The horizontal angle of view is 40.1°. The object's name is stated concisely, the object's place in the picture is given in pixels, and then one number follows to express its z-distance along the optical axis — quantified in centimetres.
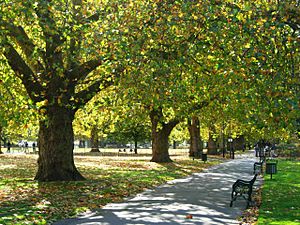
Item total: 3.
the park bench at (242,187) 1227
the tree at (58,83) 1424
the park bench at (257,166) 2374
